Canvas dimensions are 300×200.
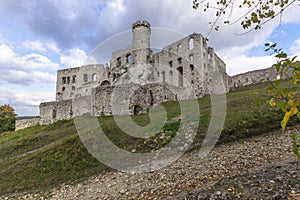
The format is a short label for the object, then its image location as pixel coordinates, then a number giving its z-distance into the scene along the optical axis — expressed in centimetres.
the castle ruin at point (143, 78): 2297
